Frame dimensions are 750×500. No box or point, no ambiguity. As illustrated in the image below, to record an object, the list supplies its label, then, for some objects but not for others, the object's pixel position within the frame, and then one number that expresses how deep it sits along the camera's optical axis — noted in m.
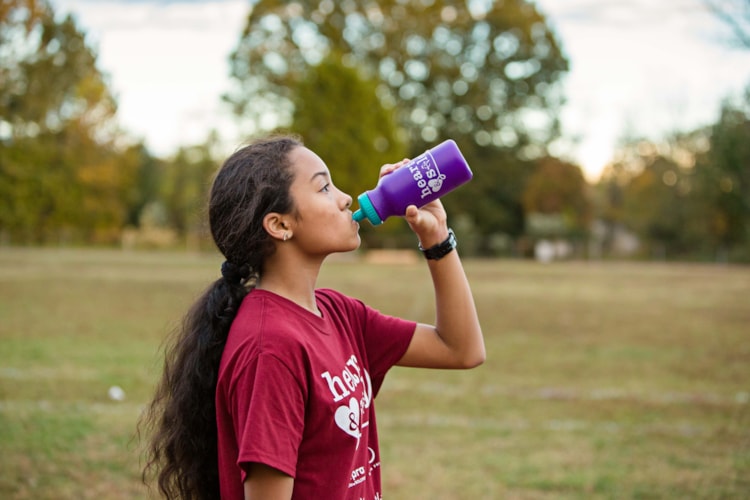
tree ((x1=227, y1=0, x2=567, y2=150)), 43.38
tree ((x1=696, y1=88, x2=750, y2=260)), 23.84
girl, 1.83
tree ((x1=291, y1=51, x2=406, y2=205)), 37.16
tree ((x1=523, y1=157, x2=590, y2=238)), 46.16
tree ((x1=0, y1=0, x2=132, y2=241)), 18.48
